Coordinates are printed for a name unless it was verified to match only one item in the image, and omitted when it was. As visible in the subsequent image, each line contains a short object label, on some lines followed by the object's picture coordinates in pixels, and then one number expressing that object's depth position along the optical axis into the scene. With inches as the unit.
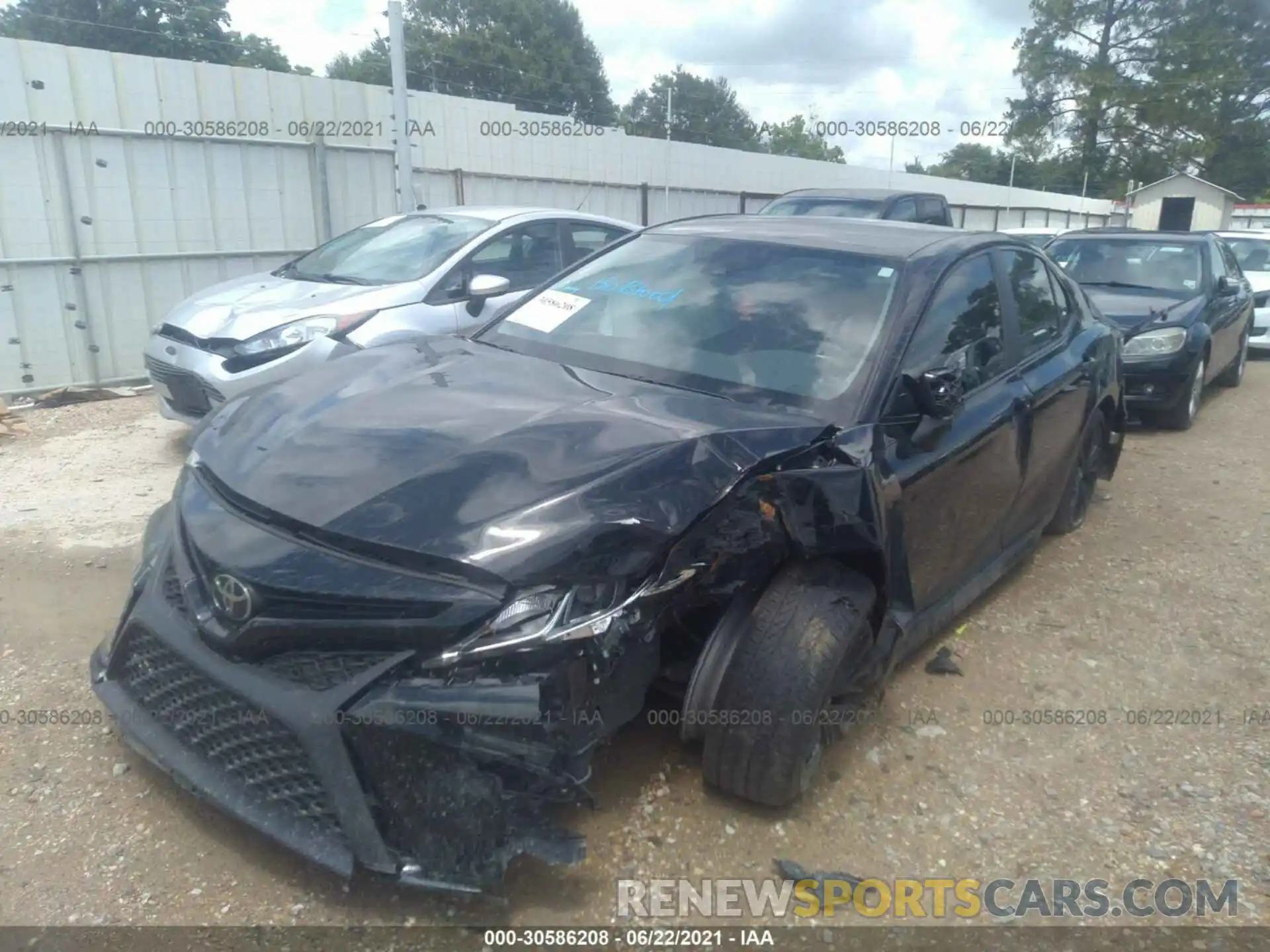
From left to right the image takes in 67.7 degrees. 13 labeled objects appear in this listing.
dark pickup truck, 424.2
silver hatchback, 218.7
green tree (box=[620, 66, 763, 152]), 2372.0
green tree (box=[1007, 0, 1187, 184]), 1530.5
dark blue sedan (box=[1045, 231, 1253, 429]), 296.4
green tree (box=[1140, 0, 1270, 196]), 1515.7
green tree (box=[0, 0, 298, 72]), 1339.8
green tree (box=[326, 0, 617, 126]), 1760.6
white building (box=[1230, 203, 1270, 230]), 1247.5
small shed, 1093.1
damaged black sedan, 87.7
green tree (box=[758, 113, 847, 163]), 2483.1
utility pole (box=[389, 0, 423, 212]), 398.3
